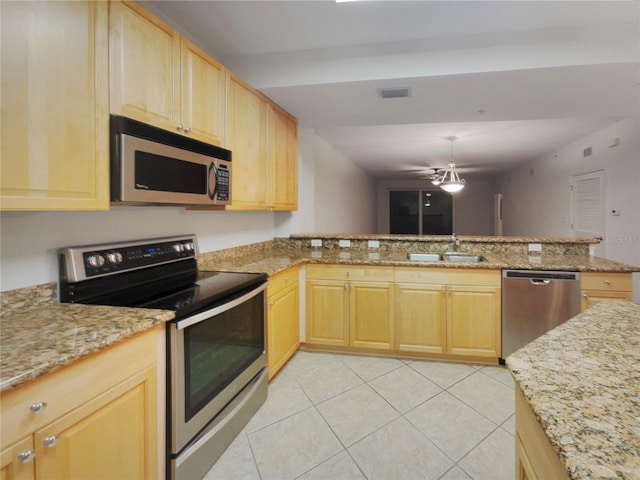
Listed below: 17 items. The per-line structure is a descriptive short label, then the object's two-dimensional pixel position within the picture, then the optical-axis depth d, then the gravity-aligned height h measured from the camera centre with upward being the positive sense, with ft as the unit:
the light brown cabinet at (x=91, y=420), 2.89 -1.88
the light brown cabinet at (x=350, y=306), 9.71 -2.15
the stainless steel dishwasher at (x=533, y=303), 8.67 -1.80
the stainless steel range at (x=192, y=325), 4.76 -1.52
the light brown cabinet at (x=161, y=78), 4.79 +2.58
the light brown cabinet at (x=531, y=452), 2.39 -1.72
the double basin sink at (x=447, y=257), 10.81 -0.78
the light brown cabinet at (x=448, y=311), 9.14 -2.15
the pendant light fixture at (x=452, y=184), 17.61 +2.58
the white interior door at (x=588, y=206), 14.35 +1.26
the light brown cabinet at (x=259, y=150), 7.80 +2.21
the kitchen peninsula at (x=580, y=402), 1.93 -1.21
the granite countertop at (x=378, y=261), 8.37 -0.78
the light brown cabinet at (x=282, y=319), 8.02 -2.23
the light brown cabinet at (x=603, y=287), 8.43 -1.34
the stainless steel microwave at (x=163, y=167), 4.69 +1.07
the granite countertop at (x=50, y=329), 2.96 -1.09
